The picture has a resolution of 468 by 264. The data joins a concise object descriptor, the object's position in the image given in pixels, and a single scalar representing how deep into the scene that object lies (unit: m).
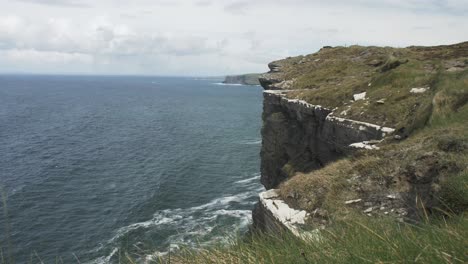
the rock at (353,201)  11.39
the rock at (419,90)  22.52
